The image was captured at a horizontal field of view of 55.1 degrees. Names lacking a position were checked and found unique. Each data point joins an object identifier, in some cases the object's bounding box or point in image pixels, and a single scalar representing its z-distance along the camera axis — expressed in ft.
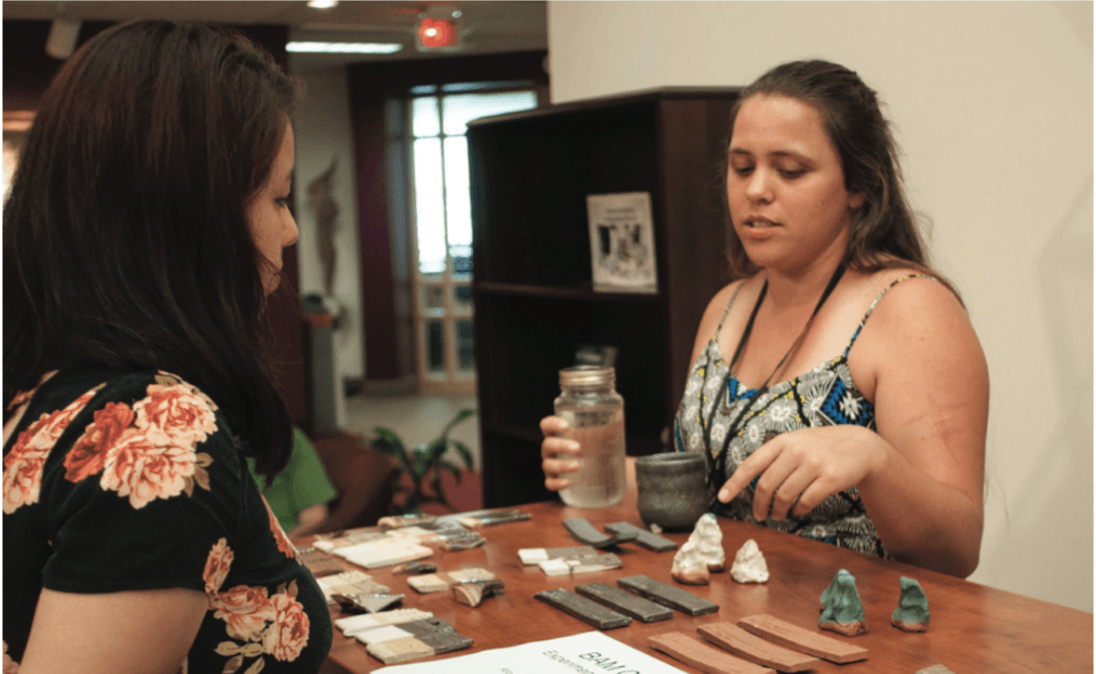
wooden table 3.18
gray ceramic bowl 4.80
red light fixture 14.83
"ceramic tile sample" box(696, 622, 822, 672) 3.11
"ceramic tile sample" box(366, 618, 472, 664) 3.37
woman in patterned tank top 4.70
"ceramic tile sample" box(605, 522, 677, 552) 4.51
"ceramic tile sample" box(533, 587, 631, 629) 3.58
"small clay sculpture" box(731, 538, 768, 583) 3.99
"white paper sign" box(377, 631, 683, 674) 3.19
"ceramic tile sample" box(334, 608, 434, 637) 3.66
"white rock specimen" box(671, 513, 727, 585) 4.06
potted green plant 15.81
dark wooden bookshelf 9.49
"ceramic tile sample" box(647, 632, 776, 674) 3.10
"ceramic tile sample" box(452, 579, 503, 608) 3.89
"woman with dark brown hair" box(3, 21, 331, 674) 2.51
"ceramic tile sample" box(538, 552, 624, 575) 4.24
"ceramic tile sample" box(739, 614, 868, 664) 3.17
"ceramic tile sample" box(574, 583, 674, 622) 3.62
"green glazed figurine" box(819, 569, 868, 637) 3.38
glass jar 5.36
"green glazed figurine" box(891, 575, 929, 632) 3.38
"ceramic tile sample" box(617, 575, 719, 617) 3.67
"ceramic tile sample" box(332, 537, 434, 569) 4.51
